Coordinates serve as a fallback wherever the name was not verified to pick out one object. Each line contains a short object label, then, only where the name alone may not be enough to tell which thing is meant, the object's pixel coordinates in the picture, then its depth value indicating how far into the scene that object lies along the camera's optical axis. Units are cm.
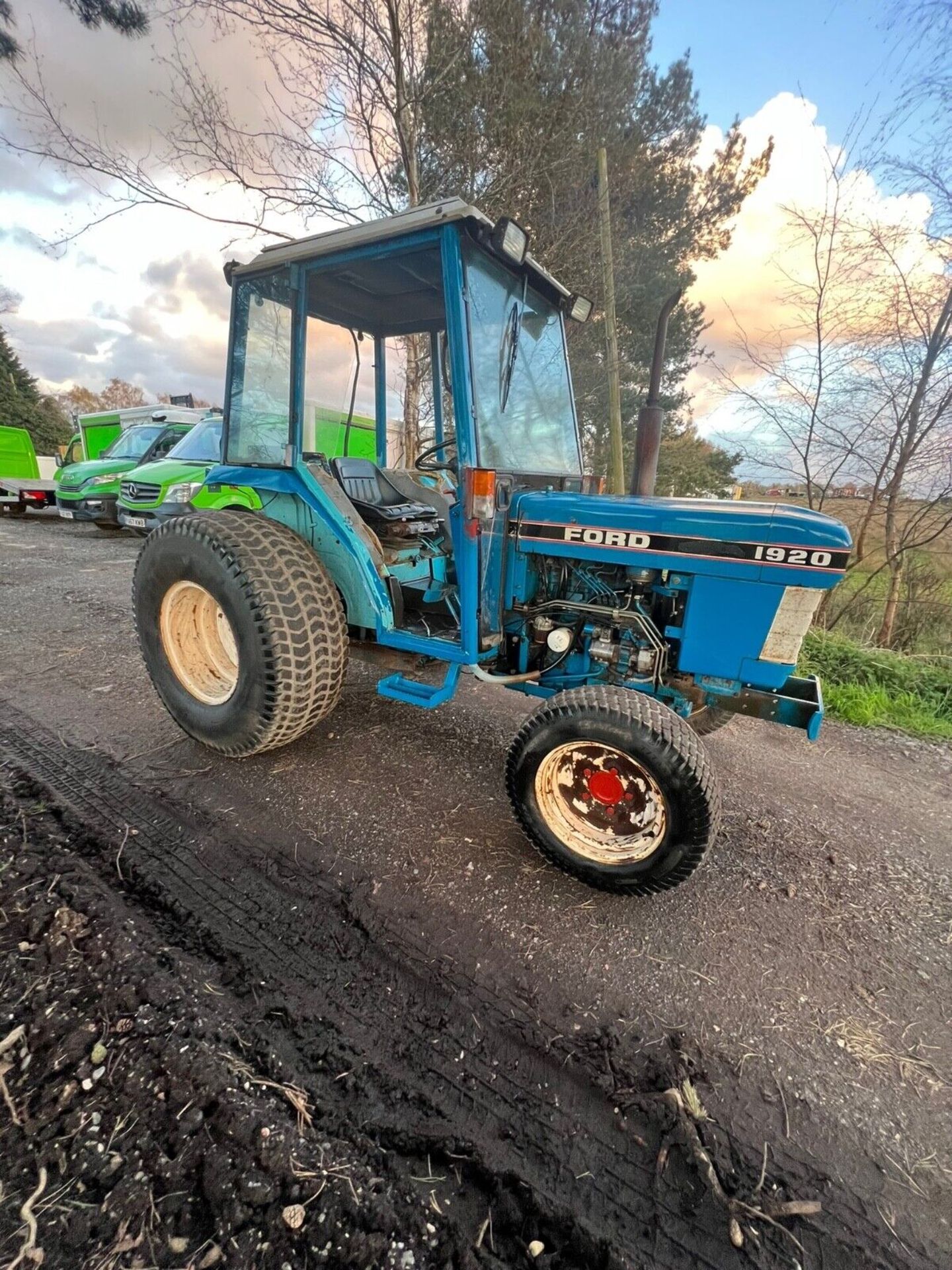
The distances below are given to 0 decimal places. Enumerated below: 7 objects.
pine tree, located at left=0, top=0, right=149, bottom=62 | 566
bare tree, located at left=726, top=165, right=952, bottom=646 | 573
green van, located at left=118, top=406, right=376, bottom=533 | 742
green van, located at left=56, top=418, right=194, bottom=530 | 1076
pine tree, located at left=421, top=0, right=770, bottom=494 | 796
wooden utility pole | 684
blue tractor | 209
